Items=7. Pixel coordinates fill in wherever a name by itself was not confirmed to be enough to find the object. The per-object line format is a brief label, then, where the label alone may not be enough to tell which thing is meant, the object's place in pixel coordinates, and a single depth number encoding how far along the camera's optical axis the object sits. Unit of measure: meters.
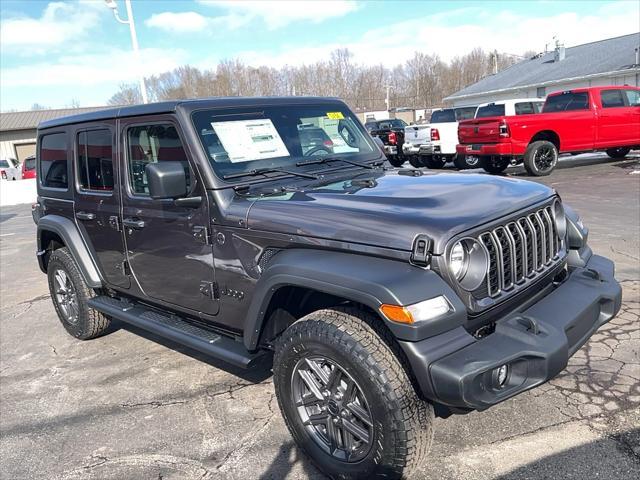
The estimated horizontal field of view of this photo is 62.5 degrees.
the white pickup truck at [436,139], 15.92
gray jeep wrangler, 2.33
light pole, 17.80
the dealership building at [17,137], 47.91
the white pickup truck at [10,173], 29.27
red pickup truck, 12.91
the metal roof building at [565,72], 26.00
